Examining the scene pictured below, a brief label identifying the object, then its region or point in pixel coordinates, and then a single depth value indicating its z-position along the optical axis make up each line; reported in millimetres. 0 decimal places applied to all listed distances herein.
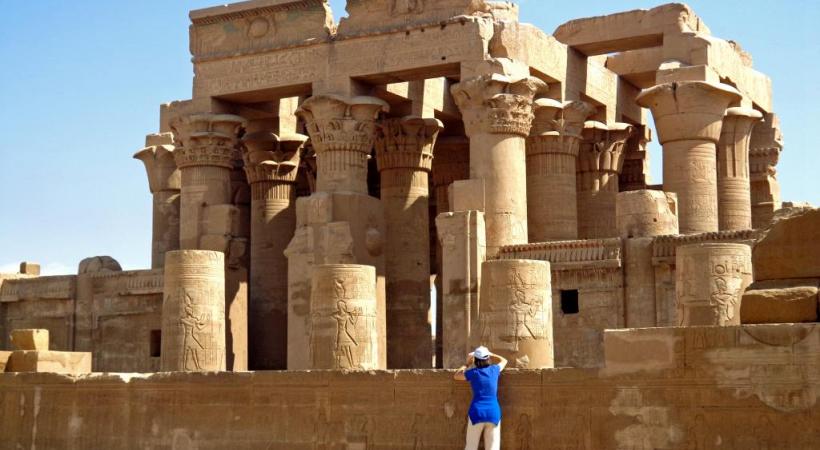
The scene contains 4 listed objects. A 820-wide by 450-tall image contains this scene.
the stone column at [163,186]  28406
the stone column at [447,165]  28312
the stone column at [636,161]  28156
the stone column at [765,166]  26797
